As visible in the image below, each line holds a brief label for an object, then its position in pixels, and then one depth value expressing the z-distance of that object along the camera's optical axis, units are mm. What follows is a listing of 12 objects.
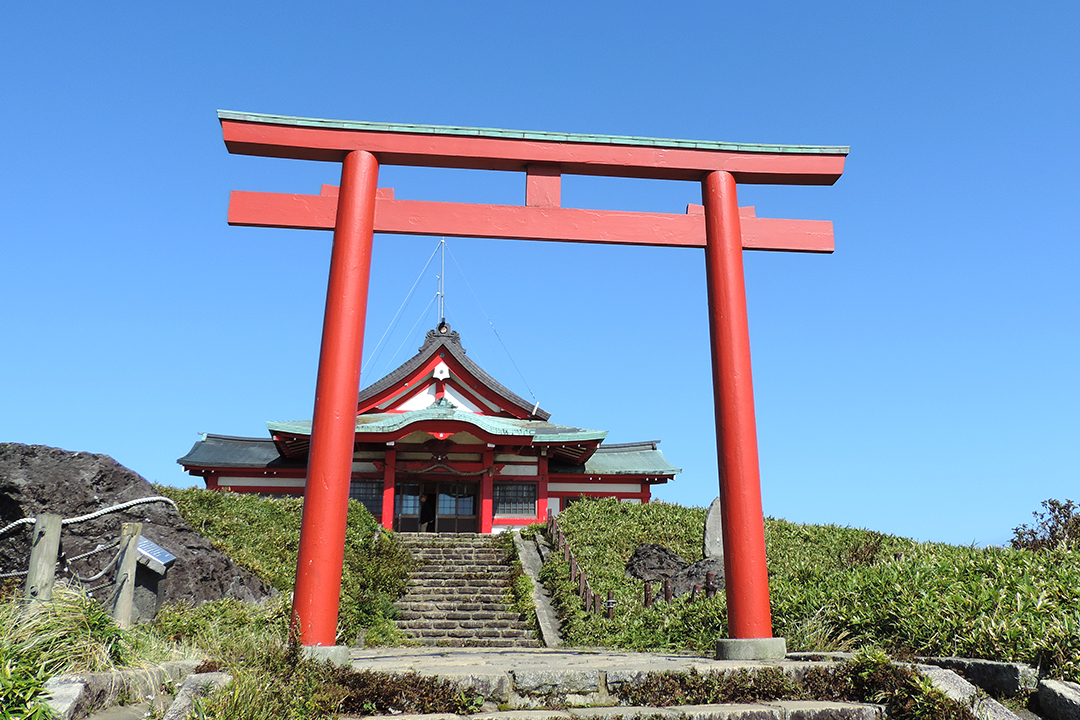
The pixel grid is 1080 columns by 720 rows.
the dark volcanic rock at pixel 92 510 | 7789
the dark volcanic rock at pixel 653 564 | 15000
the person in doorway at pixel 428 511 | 21859
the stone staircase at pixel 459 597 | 12648
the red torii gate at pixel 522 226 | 6008
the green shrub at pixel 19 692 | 3877
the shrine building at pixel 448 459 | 20641
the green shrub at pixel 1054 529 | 15172
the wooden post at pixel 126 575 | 5891
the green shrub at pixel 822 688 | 4672
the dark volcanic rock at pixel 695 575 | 13195
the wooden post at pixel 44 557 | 5152
